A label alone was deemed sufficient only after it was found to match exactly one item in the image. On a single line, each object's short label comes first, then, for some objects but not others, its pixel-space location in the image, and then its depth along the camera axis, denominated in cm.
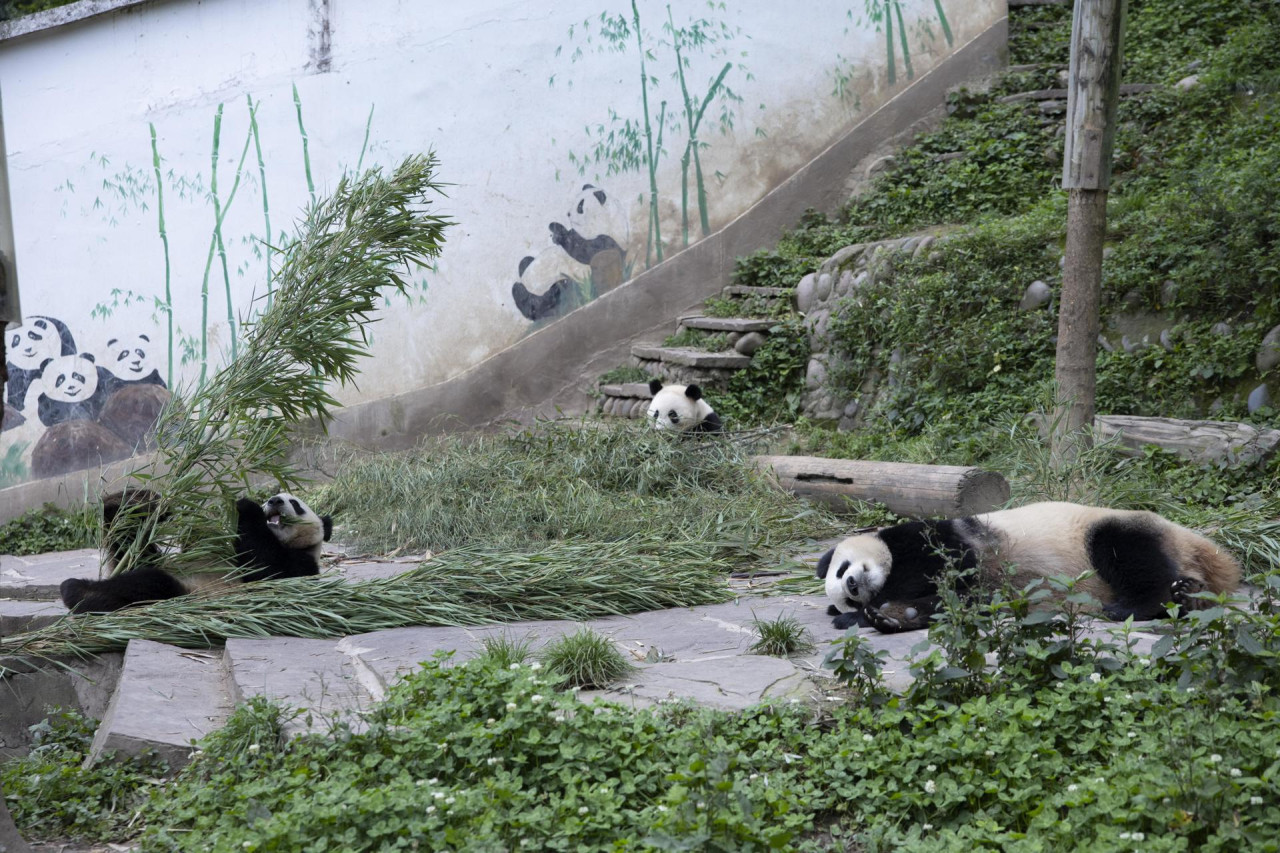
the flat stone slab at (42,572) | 614
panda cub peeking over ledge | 815
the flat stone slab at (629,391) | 977
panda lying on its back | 464
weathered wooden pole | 580
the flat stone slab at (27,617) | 491
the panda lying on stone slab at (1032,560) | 405
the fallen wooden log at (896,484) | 579
